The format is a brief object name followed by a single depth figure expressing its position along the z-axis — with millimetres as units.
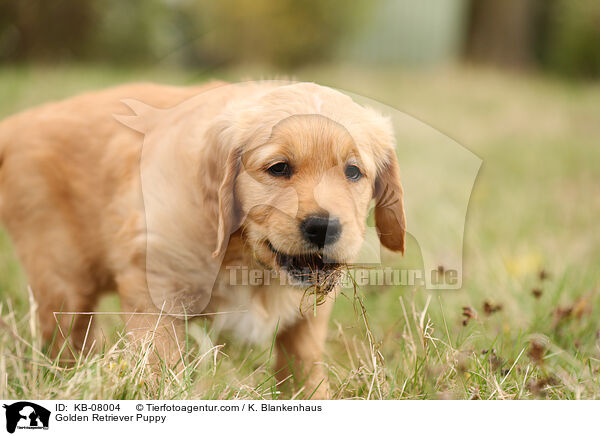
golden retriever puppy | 1994
